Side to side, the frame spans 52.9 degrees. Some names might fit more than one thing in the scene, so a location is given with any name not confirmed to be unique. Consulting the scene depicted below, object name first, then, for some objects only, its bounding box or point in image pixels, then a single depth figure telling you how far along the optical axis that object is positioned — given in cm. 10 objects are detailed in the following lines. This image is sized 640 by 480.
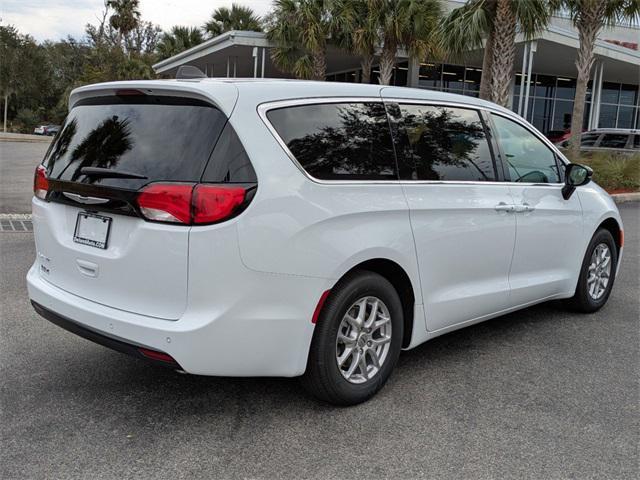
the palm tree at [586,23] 1672
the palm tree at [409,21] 1983
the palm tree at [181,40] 3772
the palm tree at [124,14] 5444
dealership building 2380
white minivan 292
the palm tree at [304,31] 2119
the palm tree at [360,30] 2058
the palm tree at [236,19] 3338
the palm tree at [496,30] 1529
